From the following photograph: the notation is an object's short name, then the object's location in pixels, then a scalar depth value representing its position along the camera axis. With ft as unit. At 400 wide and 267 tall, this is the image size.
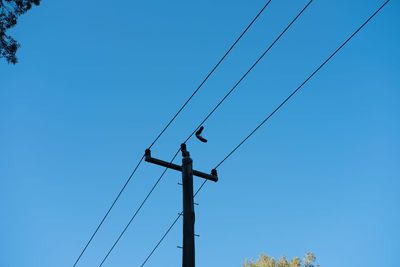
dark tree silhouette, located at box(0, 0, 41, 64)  45.50
